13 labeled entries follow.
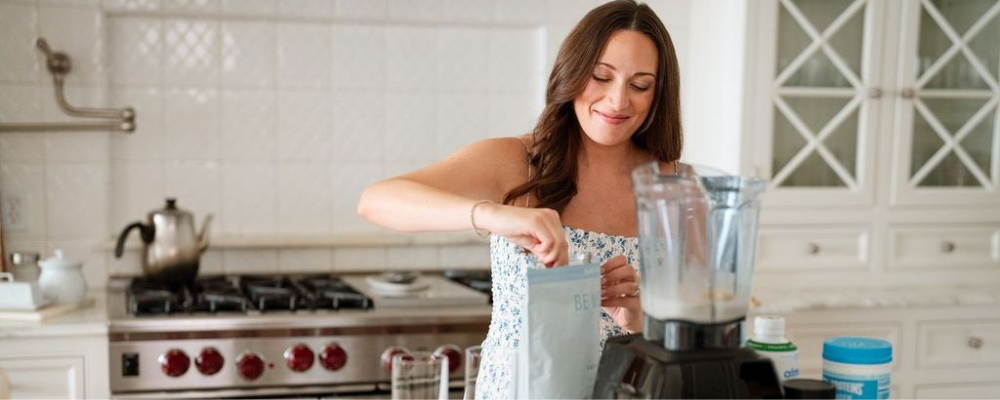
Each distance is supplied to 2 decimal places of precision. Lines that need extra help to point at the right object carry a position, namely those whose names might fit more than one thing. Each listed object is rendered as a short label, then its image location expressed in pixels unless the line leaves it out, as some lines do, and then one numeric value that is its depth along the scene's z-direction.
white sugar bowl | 2.36
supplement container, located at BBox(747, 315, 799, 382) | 1.06
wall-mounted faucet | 2.66
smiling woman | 1.34
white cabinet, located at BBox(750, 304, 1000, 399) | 2.68
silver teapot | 2.54
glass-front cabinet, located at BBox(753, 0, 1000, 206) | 2.70
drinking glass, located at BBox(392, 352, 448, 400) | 1.32
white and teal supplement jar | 1.03
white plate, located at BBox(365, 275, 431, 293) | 2.54
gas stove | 2.24
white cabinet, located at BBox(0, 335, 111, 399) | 2.23
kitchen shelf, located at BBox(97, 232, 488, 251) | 2.81
